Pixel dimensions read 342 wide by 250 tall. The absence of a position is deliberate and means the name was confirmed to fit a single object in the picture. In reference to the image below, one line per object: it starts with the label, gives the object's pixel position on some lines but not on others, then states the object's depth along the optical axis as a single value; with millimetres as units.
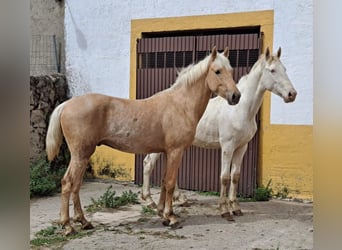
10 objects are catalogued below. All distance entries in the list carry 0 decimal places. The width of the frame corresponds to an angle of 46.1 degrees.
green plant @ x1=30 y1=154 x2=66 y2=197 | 5039
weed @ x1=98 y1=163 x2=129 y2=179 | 5773
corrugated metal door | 5059
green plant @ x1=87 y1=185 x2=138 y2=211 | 4469
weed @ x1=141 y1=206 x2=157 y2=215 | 4266
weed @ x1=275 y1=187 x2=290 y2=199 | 4883
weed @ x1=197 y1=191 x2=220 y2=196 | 5188
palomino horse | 3504
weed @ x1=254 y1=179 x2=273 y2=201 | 4895
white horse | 4051
